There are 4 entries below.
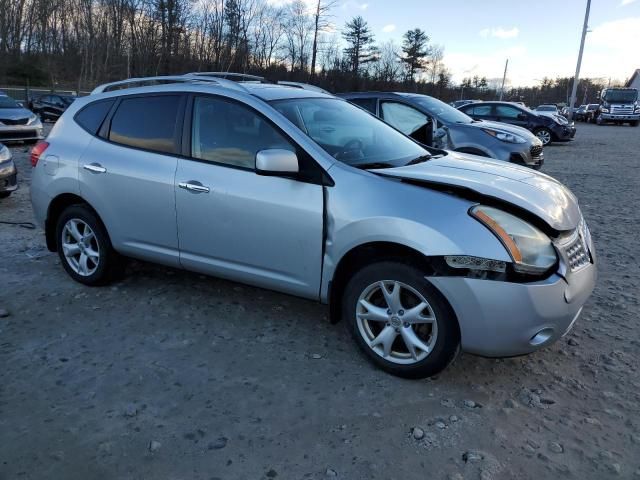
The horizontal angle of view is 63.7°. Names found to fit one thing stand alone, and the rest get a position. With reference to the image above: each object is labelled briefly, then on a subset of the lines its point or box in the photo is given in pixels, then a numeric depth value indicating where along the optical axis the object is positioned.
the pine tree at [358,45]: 62.28
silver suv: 2.77
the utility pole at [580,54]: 32.66
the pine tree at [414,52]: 72.31
